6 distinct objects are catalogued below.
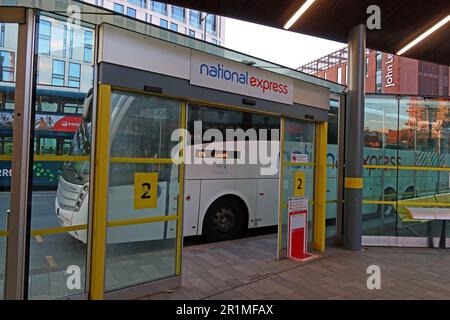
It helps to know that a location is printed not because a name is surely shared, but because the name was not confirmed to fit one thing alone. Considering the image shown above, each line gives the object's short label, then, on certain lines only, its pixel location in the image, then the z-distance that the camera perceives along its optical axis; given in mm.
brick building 37188
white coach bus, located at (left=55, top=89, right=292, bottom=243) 3934
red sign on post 5758
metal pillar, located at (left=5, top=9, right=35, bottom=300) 3191
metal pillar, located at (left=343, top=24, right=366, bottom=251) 6391
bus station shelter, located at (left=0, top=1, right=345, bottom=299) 3234
